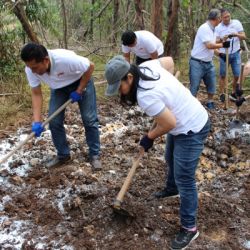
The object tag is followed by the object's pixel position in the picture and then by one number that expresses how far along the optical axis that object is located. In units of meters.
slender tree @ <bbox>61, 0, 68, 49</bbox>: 6.34
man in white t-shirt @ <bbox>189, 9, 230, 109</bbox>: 4.36
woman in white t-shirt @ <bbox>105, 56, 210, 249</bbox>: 1.98
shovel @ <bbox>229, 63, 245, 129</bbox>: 4.17
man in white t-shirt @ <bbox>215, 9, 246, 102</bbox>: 5.18
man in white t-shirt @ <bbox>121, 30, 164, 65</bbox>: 3.87
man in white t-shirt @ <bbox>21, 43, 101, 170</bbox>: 2.63
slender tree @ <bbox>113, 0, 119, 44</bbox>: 7.89
